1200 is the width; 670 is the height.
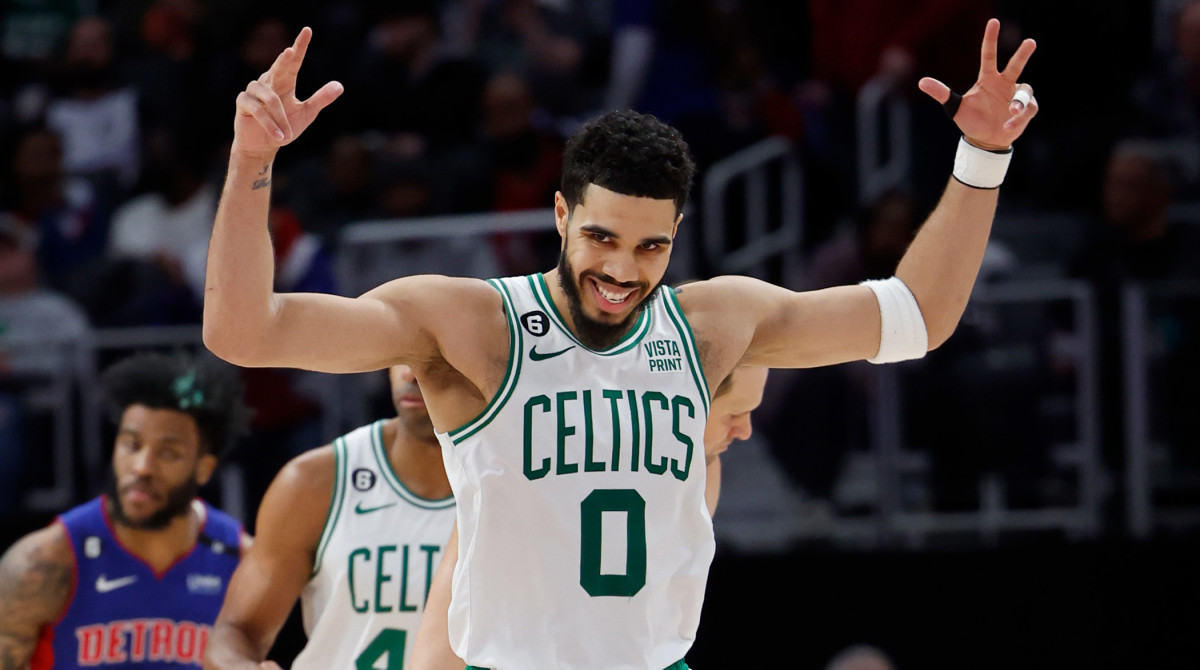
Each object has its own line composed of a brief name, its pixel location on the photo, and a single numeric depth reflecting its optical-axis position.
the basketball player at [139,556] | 10.52
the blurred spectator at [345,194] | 17.37
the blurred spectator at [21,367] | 14.70
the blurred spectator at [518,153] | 16.77
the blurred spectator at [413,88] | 18.50
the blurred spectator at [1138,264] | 13.89
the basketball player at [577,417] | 6.74
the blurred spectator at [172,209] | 17.89
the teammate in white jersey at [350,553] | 9.37
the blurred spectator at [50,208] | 18.55
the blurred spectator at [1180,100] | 17.16
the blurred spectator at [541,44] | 19.06
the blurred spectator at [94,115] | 20.50
